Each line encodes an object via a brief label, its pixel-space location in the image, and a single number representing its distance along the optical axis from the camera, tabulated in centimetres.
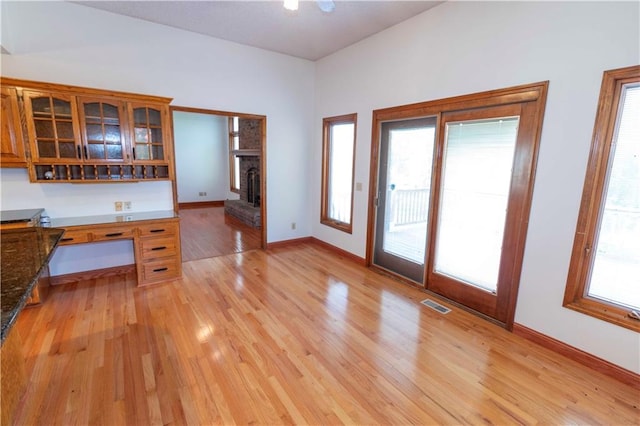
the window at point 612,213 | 202
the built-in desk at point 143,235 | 309
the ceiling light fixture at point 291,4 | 216
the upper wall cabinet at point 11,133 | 275
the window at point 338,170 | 449
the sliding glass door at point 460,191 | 256
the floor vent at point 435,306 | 301
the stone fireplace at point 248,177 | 668
